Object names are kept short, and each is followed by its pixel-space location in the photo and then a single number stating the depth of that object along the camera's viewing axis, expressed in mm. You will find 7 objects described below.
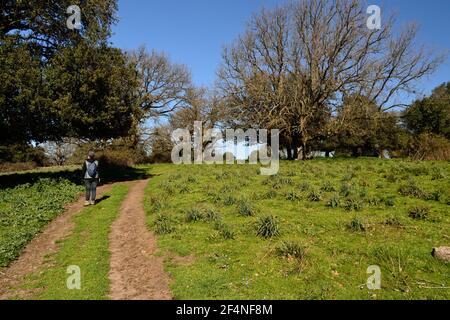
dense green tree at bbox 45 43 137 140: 21125
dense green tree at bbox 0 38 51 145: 19375
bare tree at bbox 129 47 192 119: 52188
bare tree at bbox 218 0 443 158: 34250
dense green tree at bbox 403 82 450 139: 48156
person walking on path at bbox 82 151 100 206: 17562
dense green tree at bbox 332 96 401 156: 34312
